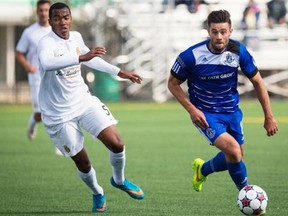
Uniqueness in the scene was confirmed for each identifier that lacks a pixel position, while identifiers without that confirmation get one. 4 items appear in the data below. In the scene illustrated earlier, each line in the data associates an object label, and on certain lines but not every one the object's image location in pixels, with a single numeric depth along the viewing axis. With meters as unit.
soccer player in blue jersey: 17.39
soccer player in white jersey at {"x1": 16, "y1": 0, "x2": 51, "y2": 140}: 29.25
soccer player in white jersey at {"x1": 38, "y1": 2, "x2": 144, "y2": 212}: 18.27
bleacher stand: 61.00
